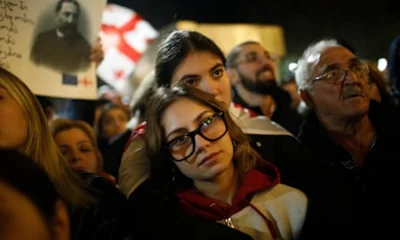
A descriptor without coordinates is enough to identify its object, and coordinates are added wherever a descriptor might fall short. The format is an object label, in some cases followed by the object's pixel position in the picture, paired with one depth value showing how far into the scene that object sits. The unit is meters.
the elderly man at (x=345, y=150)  1.60
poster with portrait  1.88
